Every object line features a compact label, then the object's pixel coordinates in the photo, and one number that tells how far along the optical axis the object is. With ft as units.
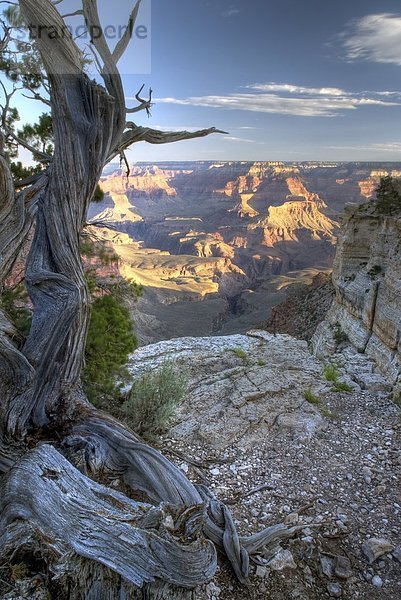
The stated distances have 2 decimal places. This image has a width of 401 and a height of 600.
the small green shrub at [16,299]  14.66
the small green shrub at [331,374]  26.60
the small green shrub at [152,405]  15.94
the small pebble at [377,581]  9.16
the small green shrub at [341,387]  23.35
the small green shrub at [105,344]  15.53
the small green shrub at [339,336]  55.06
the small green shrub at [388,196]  65.57
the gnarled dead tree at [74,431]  6.62
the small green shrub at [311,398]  21.07
